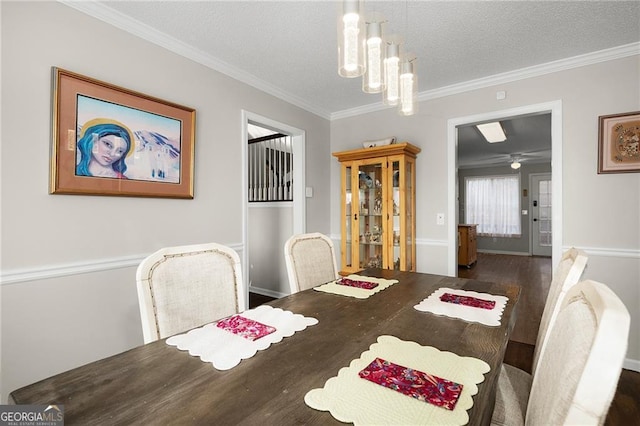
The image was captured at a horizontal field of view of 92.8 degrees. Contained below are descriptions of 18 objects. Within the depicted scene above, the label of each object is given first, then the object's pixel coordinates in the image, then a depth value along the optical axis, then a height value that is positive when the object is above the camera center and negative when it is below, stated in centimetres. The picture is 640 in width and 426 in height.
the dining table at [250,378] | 66 -42
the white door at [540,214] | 757 +5
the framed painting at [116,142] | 174 +49
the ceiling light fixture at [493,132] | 445 +133
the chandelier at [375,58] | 116 +69
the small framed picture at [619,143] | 232 +57
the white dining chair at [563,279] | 104 -23
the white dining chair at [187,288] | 120 -31
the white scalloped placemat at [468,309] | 124 -41
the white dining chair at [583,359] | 46 -24
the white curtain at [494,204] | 798 +31
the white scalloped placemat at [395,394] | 65 -43
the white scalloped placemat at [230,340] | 91 -42
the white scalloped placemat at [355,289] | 158 -40
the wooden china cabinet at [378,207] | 319 +10
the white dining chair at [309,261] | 188 -29
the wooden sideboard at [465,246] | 615 -60
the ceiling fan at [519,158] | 675 +138
